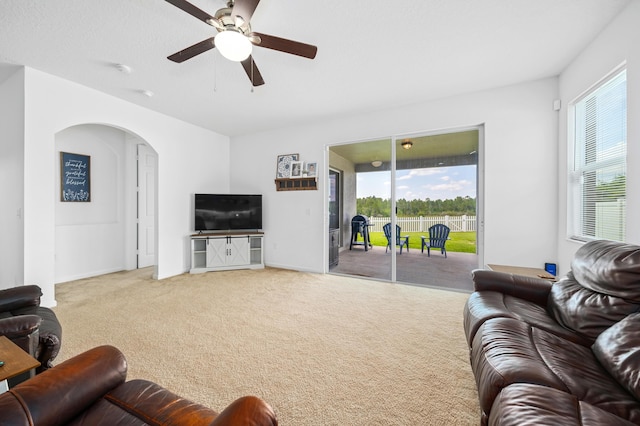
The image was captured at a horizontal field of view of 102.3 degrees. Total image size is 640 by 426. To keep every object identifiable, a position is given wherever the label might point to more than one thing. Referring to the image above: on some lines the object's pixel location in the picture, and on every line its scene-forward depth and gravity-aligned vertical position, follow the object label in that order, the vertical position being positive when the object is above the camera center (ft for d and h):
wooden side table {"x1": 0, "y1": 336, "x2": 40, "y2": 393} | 3.40 -2.14
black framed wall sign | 13.14 +1.73
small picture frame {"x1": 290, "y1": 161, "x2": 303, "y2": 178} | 15.62 +2.55
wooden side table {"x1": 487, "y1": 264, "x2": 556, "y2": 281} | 8.95 -2.26
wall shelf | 15.26 +1.63
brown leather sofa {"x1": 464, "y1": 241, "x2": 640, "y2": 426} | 3.02 -2.19
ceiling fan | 5.26 +4.03
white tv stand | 15.16 -2.45
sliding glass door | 12.29 +0.38
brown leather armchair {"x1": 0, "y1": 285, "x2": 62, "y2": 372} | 4.53 -2.31
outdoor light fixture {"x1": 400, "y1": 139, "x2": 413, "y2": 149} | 13.15 +3.44
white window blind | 7.29 +1.51
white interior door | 15.83 +0.26
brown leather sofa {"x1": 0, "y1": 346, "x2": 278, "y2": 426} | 2.49 -2.18
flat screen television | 15.44 -0.10
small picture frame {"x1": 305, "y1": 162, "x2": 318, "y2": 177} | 15.17 +2.48
